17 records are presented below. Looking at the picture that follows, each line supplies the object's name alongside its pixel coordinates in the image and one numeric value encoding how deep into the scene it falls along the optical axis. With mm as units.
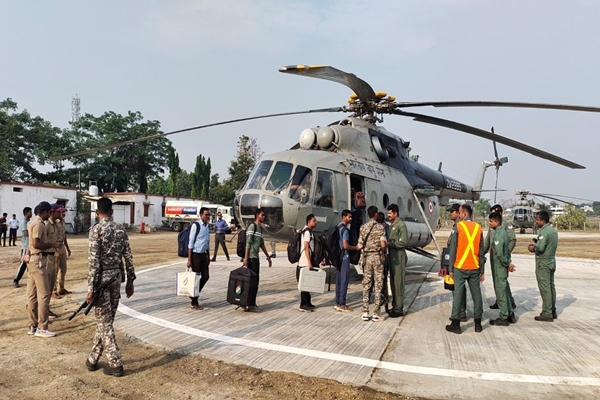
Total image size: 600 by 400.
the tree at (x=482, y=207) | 112712
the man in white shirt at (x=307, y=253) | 6750
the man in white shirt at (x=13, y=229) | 20922
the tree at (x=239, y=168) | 48662
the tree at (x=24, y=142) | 35656
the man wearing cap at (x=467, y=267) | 5730
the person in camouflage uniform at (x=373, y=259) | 6270
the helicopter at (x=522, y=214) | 36375
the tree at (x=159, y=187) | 61094
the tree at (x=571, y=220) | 53844
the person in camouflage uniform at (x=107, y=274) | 4152
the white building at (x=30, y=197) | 26938
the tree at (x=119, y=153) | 43844
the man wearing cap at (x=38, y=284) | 5426
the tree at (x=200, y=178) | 54688
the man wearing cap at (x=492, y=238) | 6373
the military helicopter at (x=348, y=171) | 7816
